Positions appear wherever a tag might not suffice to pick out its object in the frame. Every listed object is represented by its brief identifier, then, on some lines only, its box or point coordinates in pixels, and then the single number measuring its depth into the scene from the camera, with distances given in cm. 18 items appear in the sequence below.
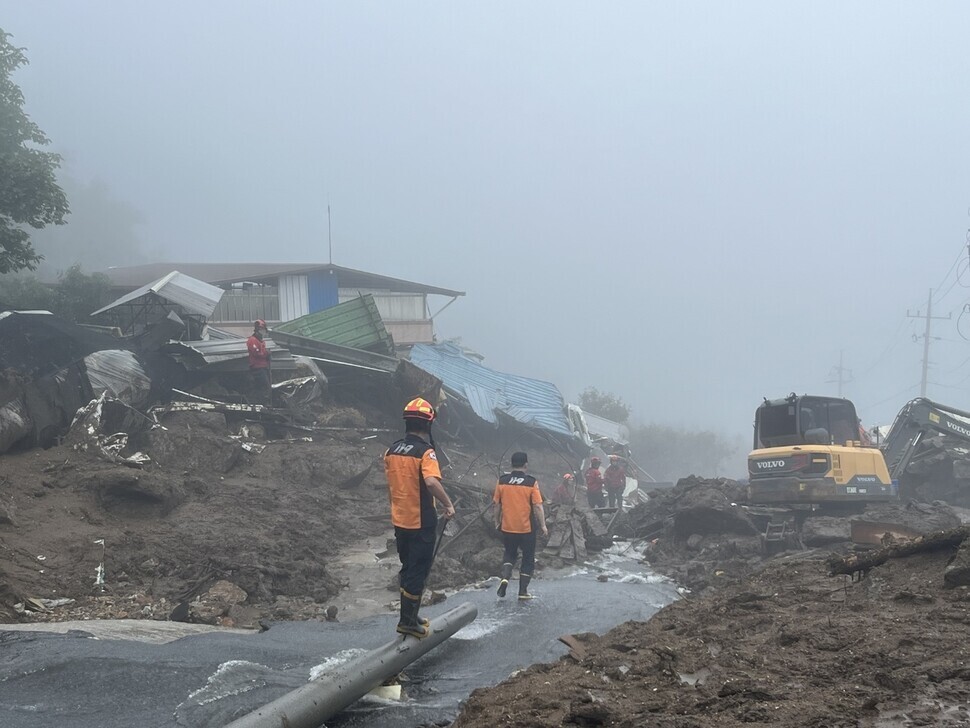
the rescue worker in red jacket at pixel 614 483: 2075
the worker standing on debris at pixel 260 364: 1741
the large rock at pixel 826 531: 1222
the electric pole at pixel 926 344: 5721
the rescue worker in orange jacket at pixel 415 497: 639
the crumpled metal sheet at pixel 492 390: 2492
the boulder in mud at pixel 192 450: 1409
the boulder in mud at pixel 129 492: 1112
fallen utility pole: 435
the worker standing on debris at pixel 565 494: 1930
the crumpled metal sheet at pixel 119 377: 1466
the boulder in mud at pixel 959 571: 526
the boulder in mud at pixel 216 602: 795
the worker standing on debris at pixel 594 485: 2020
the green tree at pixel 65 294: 2298
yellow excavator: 1335
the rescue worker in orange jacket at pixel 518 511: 966
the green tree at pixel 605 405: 4934
